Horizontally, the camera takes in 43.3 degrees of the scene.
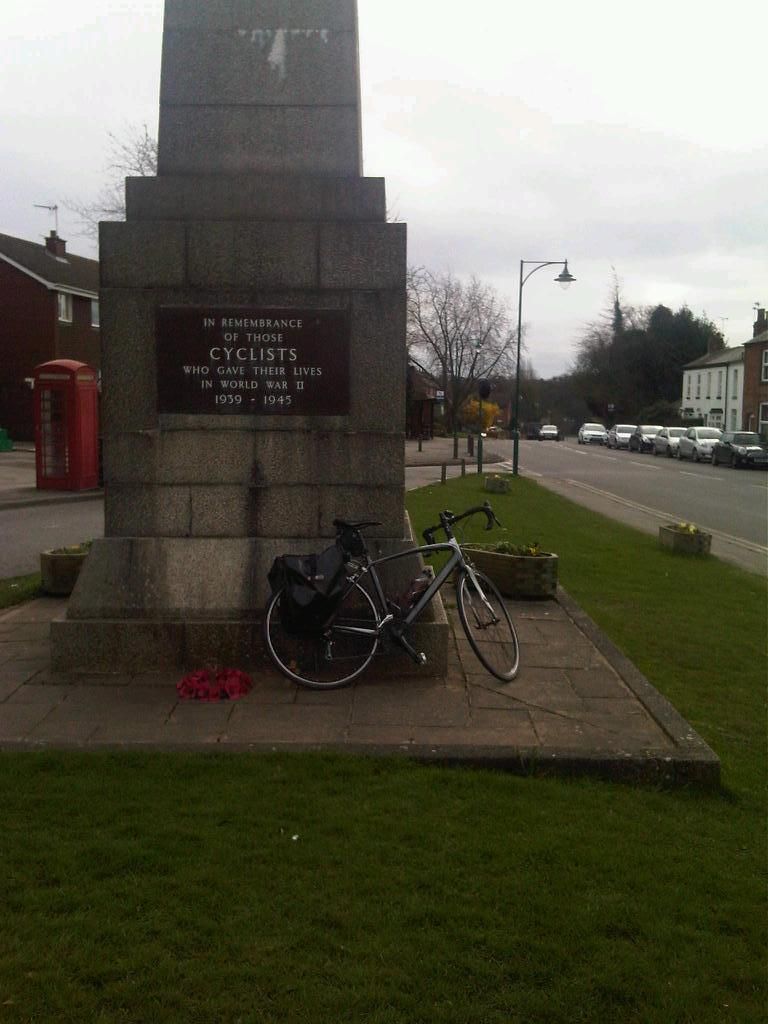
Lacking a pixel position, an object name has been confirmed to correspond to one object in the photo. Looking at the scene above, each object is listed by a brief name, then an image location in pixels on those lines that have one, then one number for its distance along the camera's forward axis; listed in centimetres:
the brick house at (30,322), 3988
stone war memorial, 610
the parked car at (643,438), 5609
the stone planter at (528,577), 867
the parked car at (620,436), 6181
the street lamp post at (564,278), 3541
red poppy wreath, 548
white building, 6512
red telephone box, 2100
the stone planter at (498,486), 2292
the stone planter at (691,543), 1343
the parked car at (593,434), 7000
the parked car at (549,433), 7925
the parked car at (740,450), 4044
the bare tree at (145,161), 3475
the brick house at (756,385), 5859
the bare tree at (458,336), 5450
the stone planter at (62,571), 849
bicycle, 563
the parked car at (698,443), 4519
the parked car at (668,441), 5072
